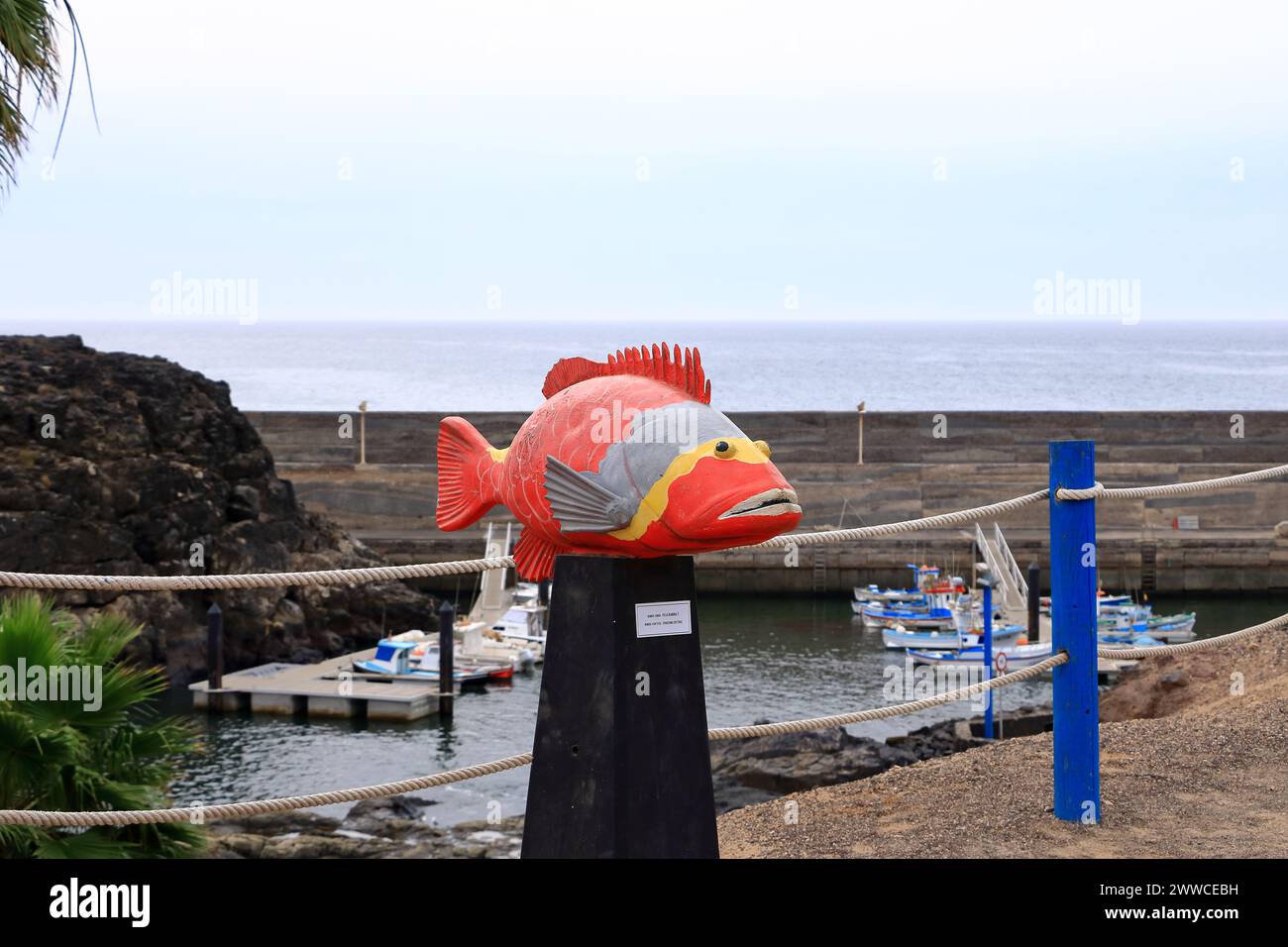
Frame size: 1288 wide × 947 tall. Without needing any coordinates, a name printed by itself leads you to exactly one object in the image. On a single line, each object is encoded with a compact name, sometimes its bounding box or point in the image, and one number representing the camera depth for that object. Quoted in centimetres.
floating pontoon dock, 2233
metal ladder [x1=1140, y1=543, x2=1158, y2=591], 3231
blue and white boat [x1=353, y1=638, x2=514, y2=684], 2391
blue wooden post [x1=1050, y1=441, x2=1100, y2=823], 464
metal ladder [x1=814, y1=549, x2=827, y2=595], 3278
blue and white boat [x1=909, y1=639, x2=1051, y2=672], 2372
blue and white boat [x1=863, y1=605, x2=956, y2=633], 2788
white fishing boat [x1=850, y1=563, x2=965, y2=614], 2917
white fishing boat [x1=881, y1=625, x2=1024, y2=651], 2573
